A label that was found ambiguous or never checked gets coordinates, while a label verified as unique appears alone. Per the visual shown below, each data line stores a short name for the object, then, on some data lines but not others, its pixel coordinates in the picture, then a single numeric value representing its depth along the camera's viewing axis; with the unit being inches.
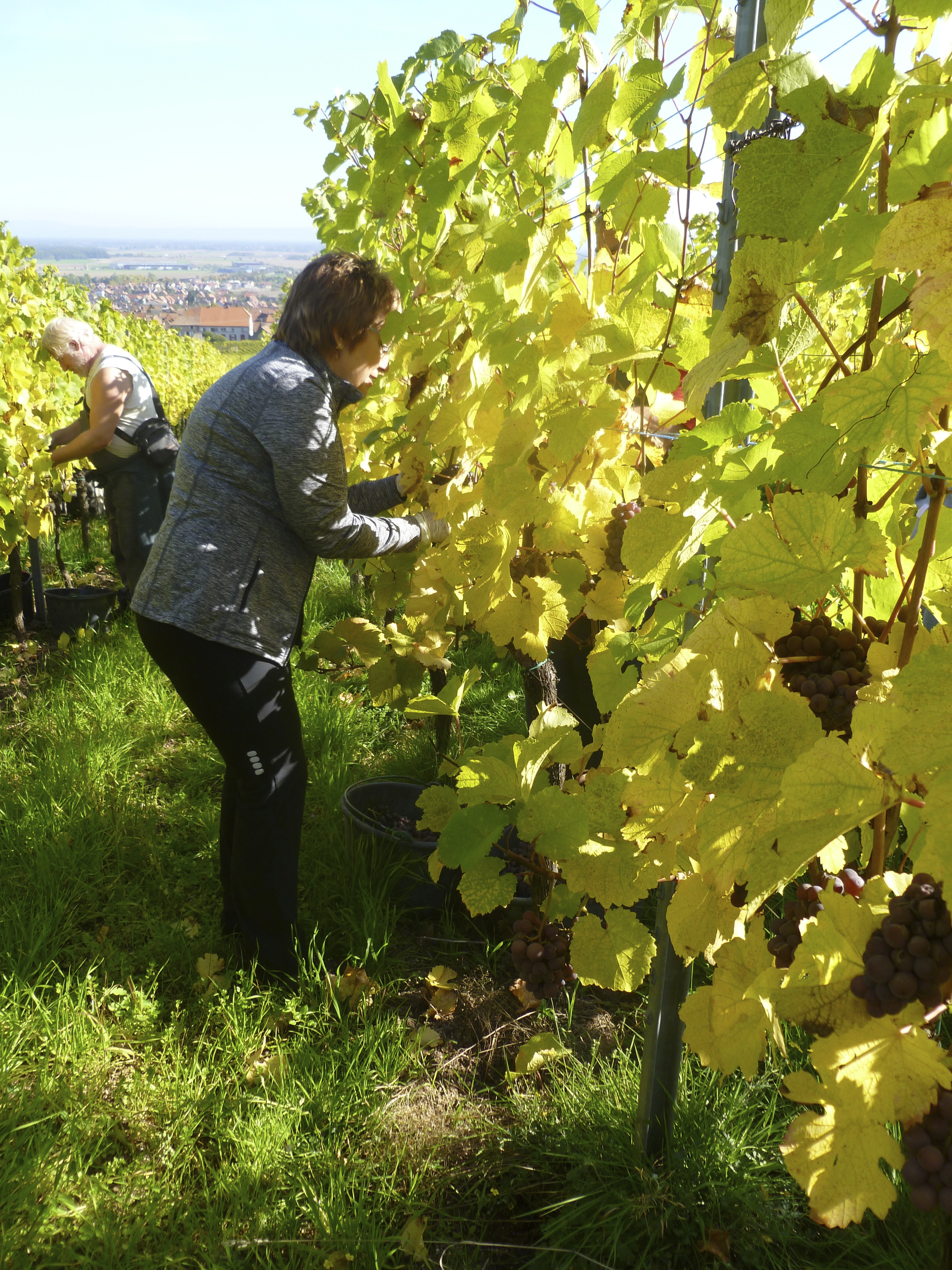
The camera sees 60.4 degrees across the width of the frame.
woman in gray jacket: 76.0
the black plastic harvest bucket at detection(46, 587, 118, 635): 213.0
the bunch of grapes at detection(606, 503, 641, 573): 55.4
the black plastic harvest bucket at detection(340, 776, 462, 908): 102.7
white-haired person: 167.0
